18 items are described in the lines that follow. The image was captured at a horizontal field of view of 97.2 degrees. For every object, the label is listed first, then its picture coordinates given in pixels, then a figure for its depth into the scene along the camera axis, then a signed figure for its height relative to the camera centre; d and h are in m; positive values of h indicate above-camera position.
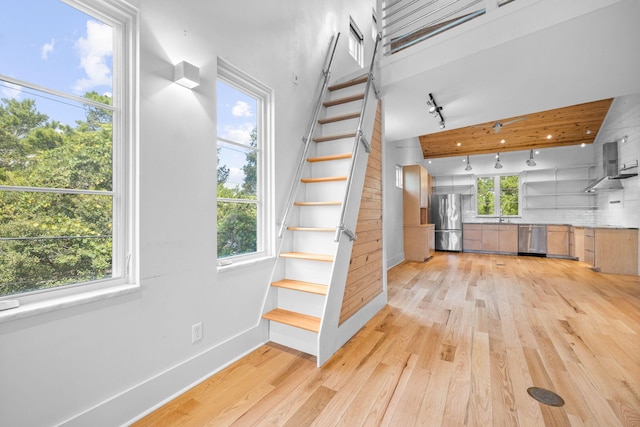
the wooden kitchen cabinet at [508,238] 7.86 -0.73
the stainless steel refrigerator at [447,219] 8.33 -0.21
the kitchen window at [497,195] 8.41 +0.51
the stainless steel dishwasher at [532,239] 7.57 -0.73
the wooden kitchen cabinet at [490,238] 8.09 -0.75
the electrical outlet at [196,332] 1.90 -0.82
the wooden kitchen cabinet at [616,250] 5.12 -0.72
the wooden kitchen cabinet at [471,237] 8.33 -0.75
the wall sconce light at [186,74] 1.74 +0.86
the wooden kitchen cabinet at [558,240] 7.21 -0.73
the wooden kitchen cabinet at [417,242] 6.84 -0.74
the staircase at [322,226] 2.32 -0.14
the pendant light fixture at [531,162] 7.46 +1.33
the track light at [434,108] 3.72 +1.46
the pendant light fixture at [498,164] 8.07 +1.38
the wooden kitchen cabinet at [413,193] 6.95 +0.47
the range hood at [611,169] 5.66 +0.88
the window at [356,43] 4.79 +3.01
